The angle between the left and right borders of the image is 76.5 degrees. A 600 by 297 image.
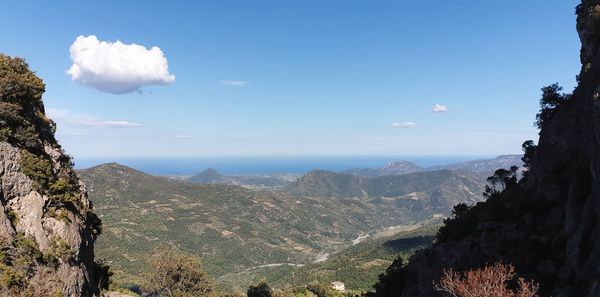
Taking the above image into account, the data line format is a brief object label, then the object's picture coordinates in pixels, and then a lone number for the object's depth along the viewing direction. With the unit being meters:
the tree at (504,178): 80.97
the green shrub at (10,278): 27.59
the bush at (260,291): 101.86
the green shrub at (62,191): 36.69
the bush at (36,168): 34.62
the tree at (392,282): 77.88
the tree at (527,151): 79.06
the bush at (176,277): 71.25
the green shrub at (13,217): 31.07
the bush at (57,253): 32.12
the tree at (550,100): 62.68
